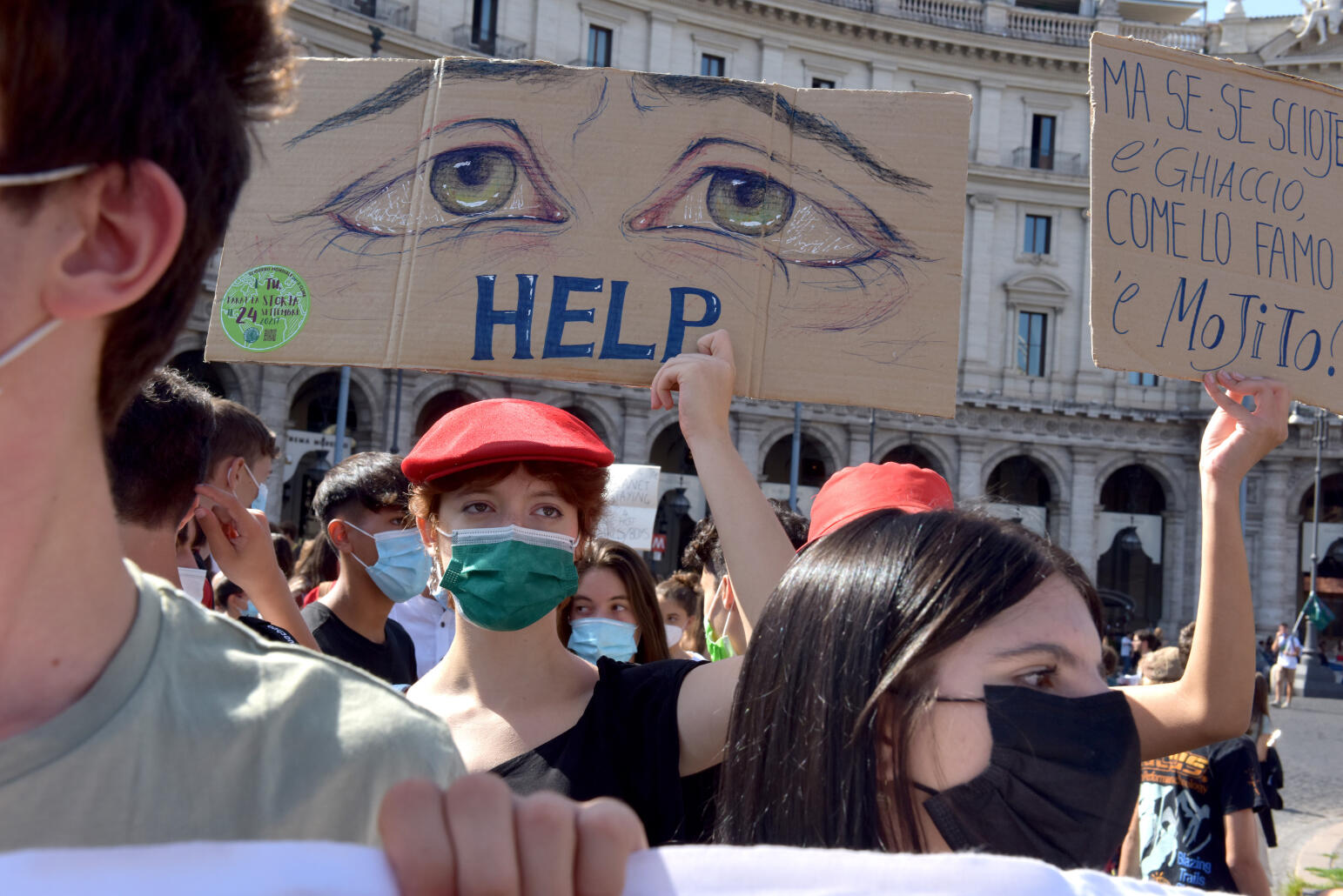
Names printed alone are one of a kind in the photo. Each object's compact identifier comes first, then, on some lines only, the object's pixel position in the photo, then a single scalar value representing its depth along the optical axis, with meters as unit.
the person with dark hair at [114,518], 0.91
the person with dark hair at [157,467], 2.38
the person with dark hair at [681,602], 6.06
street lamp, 28.00
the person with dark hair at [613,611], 3.85
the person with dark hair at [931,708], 1.60
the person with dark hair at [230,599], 5.11
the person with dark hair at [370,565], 3.96
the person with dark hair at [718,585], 3.67
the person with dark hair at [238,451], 3.09
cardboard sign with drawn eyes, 2.70
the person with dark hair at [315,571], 5.14
